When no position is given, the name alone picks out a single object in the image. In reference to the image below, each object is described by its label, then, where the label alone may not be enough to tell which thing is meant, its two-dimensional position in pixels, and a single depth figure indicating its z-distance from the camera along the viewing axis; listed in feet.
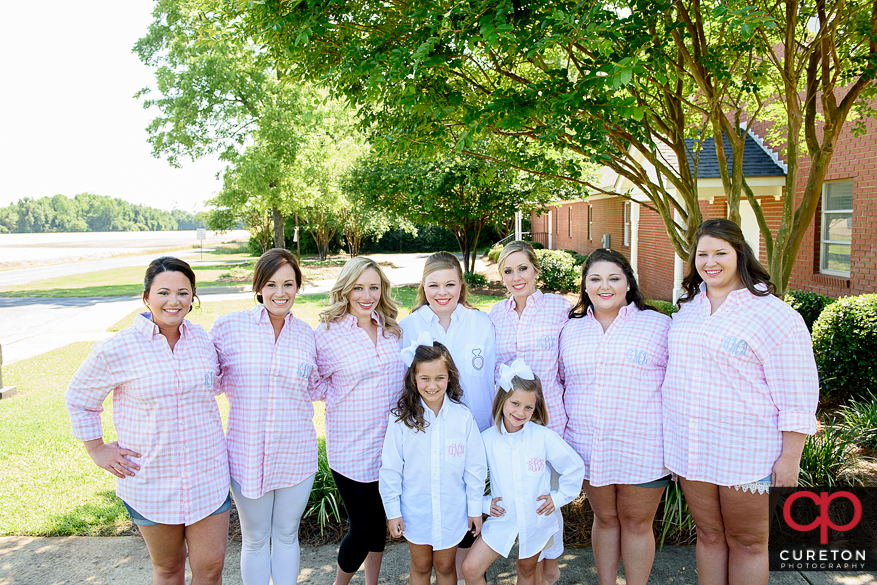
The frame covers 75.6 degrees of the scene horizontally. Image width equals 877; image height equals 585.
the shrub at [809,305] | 23.15
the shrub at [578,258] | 62.43
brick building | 27.25
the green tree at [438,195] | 52.31
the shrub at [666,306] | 31.58
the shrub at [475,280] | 57.66
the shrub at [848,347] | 17.90
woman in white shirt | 10.50
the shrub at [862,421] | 15.28
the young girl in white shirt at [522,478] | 9.24
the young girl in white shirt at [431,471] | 9.23
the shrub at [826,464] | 12.94
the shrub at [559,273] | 52.54
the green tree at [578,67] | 12.71
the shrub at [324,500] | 13.06
